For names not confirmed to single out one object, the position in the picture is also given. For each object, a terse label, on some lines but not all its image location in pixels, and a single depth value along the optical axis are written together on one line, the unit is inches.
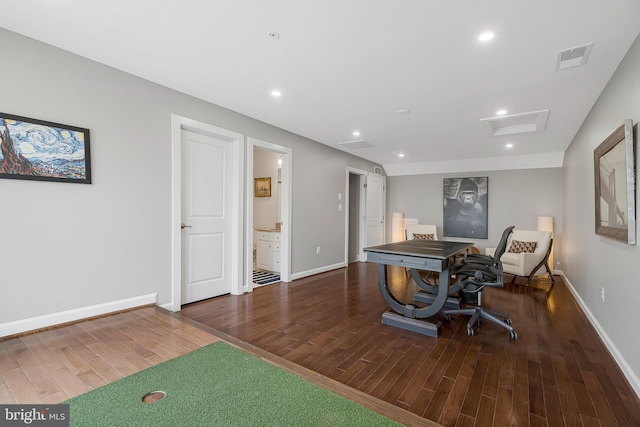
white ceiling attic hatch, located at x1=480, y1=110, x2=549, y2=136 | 146.7
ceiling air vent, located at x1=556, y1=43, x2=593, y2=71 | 88.1
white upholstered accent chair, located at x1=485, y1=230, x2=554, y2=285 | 187.8
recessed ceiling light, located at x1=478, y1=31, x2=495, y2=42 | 81.9
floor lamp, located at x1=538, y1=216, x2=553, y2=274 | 222.7
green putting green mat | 56.9
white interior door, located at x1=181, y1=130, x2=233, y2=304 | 135.6
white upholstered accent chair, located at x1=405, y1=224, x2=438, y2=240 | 255.6
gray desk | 106.4
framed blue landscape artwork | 85.9
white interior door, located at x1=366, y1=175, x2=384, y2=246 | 269.6
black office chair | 110.0
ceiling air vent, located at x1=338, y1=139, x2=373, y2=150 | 205.6
